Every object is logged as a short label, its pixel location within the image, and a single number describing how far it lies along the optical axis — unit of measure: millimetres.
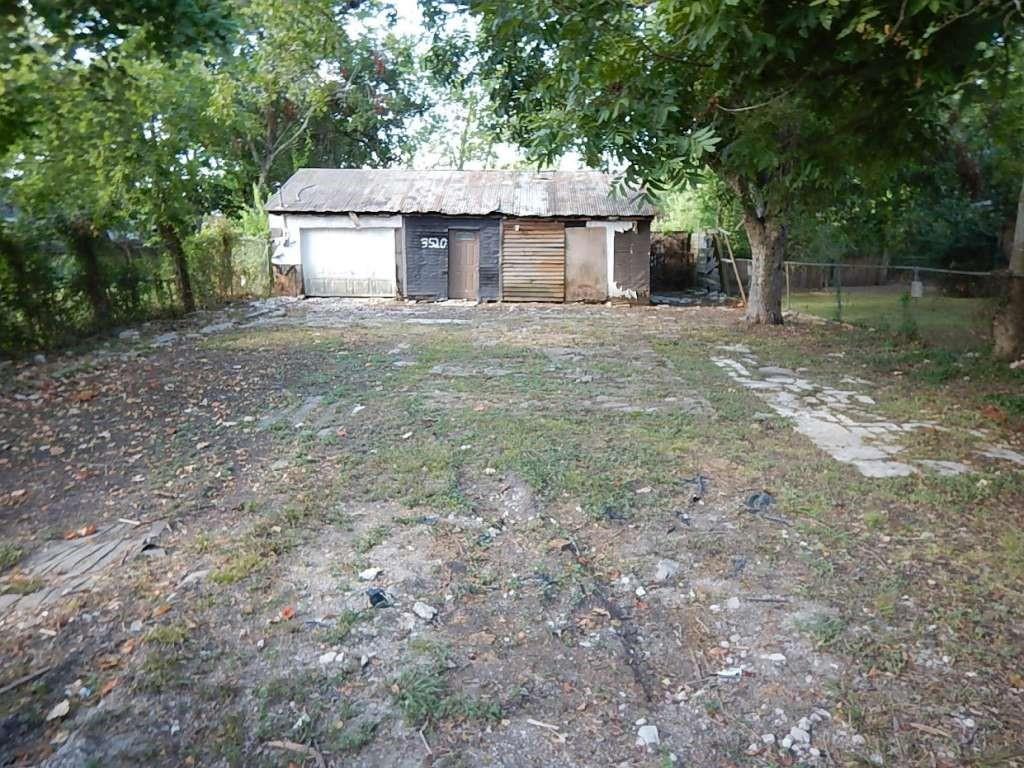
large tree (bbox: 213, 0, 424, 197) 8680
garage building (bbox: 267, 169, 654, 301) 19859
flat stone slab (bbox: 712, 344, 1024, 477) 5316
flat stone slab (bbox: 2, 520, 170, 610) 3562
